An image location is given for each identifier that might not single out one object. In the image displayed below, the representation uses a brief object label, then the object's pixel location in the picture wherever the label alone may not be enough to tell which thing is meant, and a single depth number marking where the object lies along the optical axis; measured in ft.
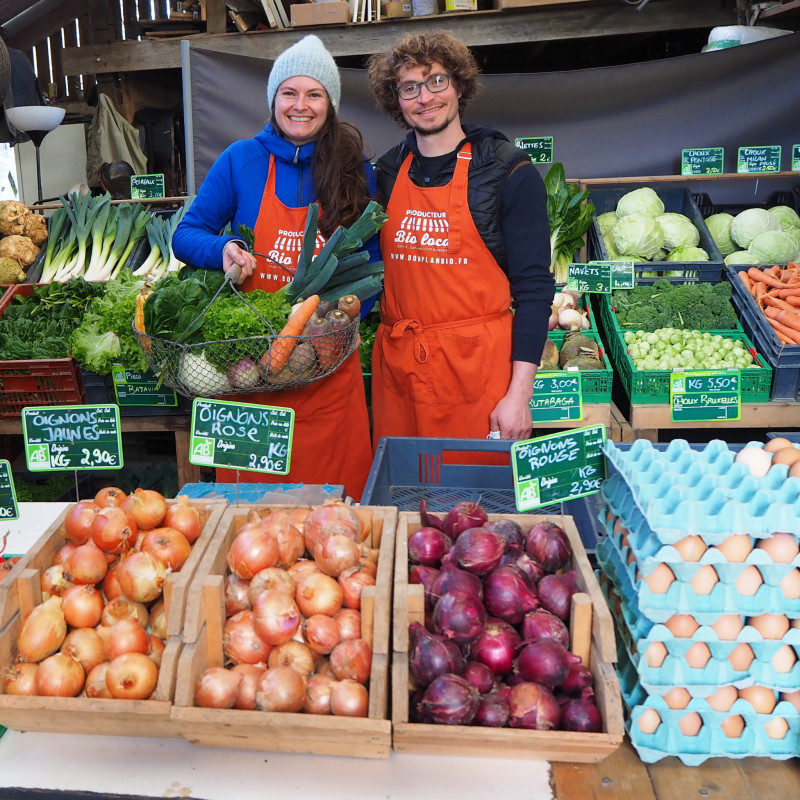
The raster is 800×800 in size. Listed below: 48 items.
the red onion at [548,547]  5.01
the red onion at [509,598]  4.60
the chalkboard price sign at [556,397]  9.58
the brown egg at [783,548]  4.15
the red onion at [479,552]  4.82
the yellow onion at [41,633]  4.59
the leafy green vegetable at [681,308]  12.09
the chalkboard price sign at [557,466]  5.31
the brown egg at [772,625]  4.25
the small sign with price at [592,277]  12.55
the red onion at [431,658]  4.21
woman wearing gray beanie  8.54
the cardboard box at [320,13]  15.85
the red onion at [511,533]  5.10
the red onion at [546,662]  4.26
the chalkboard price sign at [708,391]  9.66
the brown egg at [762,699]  4.35
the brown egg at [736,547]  4.15
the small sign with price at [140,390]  10.75
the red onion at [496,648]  4.40
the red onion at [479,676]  4.26
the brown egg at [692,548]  4.16
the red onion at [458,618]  4.38
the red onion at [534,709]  4.13
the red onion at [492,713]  4.14
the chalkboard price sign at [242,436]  5.67
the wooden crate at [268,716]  4.08
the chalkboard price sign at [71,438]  6.01
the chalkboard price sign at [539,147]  14.62
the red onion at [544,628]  4.48
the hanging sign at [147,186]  15.65
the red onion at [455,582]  4.58
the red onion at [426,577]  4.74
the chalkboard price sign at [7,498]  6.10
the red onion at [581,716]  4.13
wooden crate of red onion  4.08
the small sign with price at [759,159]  14.35
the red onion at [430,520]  5.35
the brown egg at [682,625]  4.25
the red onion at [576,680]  4.30
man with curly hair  8.50
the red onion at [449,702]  4.06
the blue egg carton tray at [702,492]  4.12
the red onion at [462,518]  5.20
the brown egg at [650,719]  4.39
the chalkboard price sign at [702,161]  14.70
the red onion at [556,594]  4.66
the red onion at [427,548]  5.03
